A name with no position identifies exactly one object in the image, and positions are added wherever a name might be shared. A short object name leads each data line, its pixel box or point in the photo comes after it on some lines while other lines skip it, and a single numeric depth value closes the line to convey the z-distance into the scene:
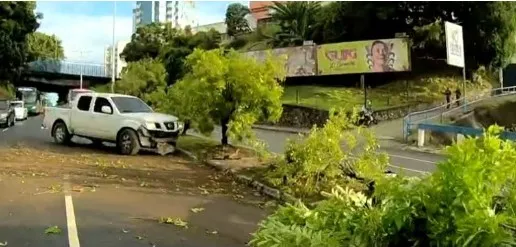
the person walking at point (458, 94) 40.41
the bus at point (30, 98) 58.17
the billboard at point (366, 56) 41.72
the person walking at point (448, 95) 39.36
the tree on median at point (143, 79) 37.69
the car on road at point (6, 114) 33.69
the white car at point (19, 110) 42.11
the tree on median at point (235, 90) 18.03
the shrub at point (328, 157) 11.36
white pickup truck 19.19
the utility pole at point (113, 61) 63.18
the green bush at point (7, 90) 59.54
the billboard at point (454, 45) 32.09
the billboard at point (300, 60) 46.38
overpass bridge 84.12
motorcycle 32.53
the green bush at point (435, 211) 2.56
